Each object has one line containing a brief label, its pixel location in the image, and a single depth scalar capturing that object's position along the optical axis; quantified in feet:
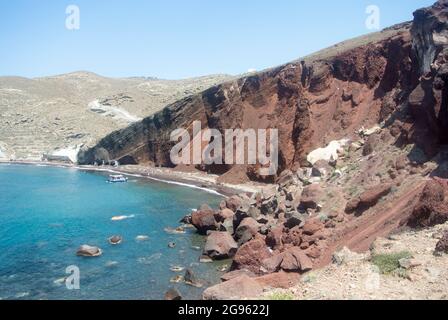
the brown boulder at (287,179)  163.63
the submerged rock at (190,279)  101.03
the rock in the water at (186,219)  162.08
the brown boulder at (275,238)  114.12
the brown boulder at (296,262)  88.19
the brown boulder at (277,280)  77.78
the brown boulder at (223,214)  152.87
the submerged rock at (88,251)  123.46
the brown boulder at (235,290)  62.07
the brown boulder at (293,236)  109.81
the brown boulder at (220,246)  120.78
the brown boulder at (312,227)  108.99
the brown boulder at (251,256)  103.24
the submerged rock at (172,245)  131.68
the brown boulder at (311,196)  126.64
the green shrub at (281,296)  48.91
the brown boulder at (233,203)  163.28
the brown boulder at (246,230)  128.26
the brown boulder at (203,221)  148.87
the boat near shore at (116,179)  281.95
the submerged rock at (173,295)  90.48
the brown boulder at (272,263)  94.84
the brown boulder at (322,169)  152.56
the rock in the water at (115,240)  136.36
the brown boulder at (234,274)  98.07
